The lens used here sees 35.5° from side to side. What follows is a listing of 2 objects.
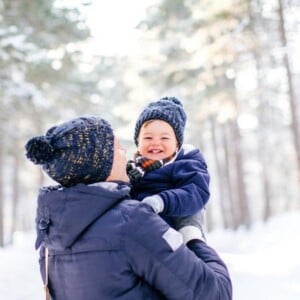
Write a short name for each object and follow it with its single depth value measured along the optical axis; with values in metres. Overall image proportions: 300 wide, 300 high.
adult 1.64
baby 1.97
